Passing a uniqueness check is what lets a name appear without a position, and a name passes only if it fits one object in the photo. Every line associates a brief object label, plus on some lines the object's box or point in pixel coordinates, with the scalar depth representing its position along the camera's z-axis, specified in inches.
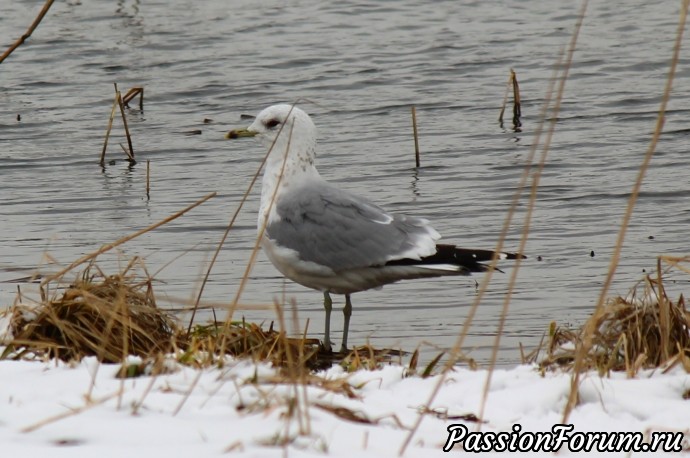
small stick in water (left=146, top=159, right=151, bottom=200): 772.6
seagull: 496.7
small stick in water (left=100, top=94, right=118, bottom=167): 833.0
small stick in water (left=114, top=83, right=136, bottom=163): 855.1
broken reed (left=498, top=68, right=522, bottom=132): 953.5
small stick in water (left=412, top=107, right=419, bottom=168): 831.9
